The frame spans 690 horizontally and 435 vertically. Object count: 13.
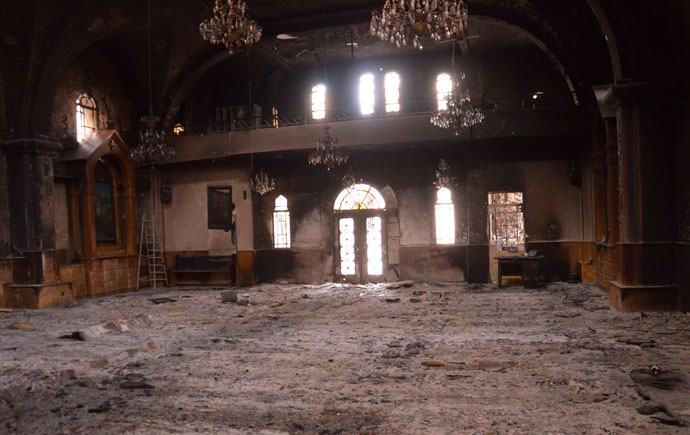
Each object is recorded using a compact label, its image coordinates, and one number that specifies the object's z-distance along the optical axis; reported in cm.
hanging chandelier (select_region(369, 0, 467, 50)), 657
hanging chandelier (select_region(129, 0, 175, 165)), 1041
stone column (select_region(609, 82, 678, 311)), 816
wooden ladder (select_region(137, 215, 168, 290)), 1486
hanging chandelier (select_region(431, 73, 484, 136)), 1008
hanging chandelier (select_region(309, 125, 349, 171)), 1214
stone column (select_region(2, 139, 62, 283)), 1103
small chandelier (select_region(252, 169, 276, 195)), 1398
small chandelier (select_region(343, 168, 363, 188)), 1432
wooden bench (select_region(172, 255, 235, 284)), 1482
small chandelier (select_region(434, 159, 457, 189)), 1387
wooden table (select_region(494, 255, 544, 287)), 1230
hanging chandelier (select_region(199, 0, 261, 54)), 767
